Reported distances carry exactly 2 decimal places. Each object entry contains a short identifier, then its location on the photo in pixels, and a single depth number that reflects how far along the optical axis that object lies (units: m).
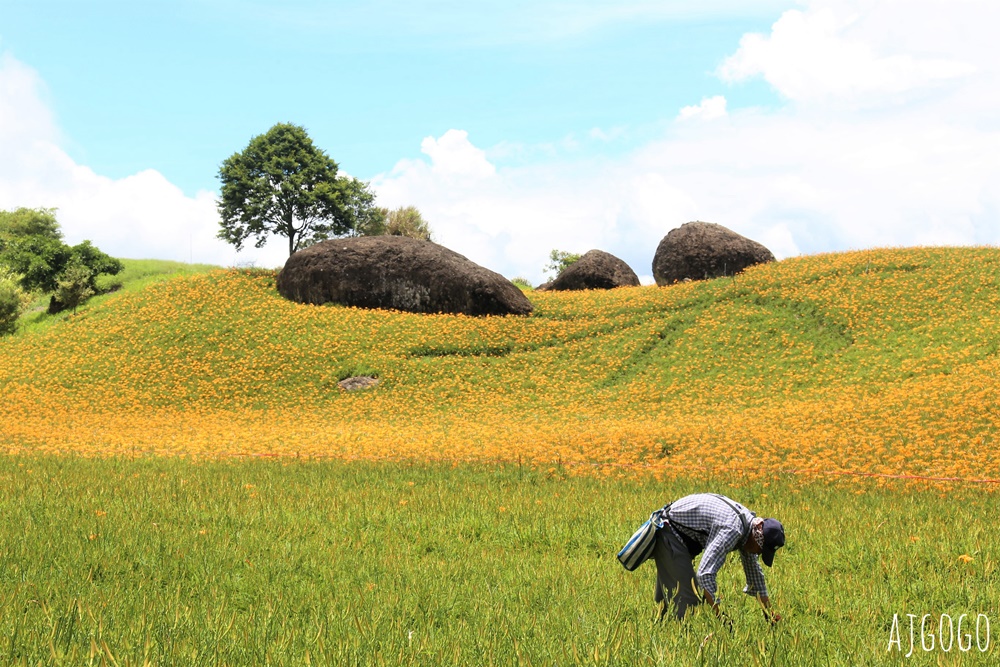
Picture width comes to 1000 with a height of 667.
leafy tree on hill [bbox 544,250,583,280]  90.19
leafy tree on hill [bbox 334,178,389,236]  65.81
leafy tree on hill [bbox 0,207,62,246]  79.25
